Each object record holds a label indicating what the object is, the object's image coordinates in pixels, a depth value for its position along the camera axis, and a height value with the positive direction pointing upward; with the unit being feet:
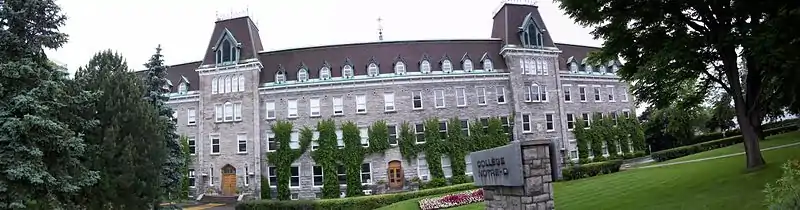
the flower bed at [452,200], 66.44 -4.98
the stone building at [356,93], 128.16 +18.06
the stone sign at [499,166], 29.43 -0.47
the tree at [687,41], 44.47 +9.67
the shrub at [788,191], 19.42 -1.99
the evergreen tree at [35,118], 36.19 +4.75
